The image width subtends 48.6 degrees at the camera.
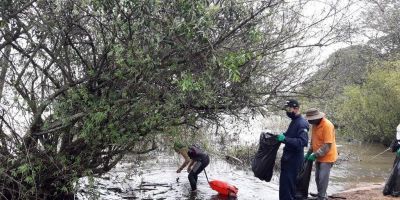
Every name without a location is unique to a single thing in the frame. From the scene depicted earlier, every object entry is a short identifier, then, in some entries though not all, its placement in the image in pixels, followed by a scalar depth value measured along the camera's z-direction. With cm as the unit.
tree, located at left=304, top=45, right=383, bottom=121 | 811
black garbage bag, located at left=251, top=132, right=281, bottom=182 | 738
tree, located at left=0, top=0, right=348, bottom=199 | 507
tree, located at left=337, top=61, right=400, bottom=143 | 2105
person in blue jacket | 691
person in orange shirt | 749
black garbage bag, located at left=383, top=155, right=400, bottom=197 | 868
